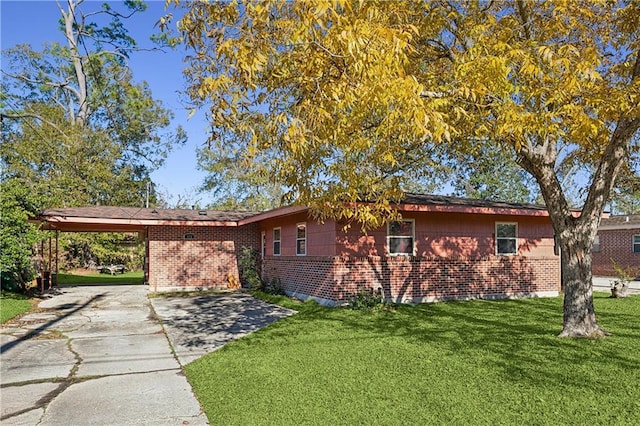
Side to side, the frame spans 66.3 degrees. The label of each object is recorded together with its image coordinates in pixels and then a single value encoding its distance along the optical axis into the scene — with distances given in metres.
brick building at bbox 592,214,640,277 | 24.21
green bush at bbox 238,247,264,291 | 17.45
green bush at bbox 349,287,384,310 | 11.45
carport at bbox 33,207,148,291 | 15.34
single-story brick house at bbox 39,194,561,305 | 12.59
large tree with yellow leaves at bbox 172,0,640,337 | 4.80
